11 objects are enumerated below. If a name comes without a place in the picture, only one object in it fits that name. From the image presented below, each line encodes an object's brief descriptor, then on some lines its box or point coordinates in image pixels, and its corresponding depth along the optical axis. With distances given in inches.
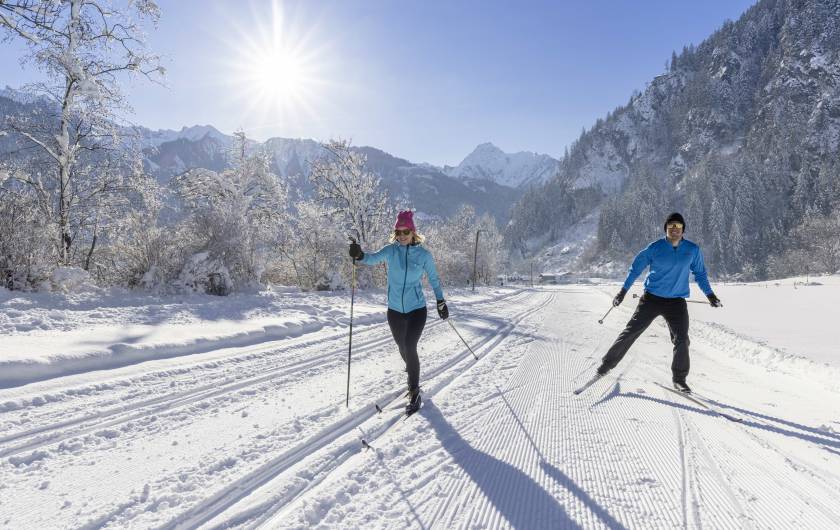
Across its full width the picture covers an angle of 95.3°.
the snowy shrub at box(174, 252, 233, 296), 445.4
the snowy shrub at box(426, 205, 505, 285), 1650.3
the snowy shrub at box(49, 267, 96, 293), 332.5
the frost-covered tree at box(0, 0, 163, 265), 382.9
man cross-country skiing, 179.5
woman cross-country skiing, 162.4
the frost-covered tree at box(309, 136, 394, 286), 890.7
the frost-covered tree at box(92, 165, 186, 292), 430.3
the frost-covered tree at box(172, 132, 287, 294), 481.4
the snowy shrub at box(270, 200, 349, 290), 818.8
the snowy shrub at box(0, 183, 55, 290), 310.0
